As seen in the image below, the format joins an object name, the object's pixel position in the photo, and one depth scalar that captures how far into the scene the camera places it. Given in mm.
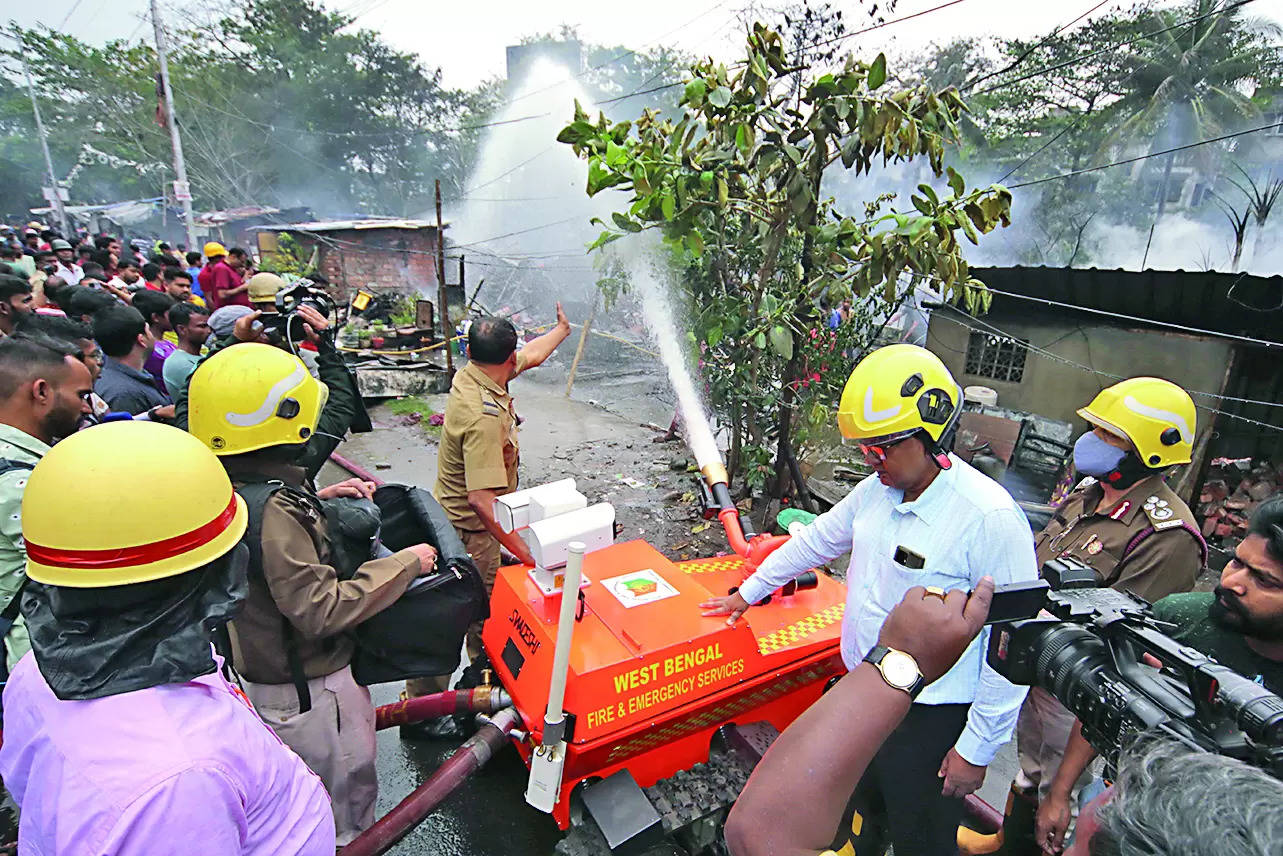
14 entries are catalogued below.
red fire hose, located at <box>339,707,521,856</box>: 2297
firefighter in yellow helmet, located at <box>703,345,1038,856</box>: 2164
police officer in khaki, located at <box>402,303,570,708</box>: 3535
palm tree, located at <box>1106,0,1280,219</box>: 18359
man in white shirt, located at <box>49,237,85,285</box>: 10453
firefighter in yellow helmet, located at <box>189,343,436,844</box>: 2070
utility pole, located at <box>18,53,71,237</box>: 26359
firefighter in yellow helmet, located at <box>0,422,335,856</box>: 1091
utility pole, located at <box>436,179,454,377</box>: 11688
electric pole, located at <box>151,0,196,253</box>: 16500
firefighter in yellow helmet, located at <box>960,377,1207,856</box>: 2604
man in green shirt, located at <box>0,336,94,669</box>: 2199
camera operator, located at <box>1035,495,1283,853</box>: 1702
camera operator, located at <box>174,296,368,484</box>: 3487
